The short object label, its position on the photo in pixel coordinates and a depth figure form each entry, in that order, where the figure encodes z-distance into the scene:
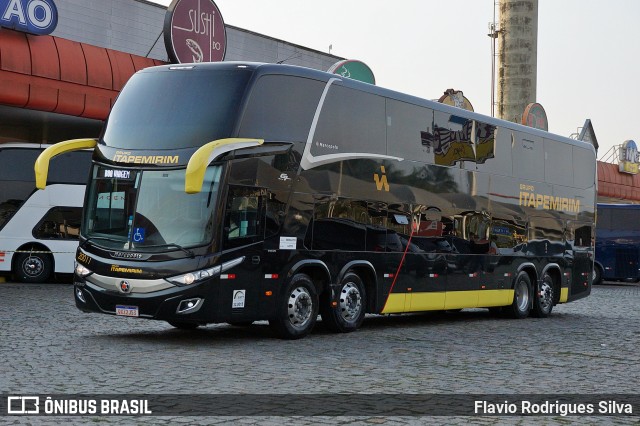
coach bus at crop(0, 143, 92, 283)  27.22
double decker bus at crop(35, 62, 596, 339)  13.63
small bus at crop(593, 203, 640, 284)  40.06
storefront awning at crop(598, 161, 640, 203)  57.72
